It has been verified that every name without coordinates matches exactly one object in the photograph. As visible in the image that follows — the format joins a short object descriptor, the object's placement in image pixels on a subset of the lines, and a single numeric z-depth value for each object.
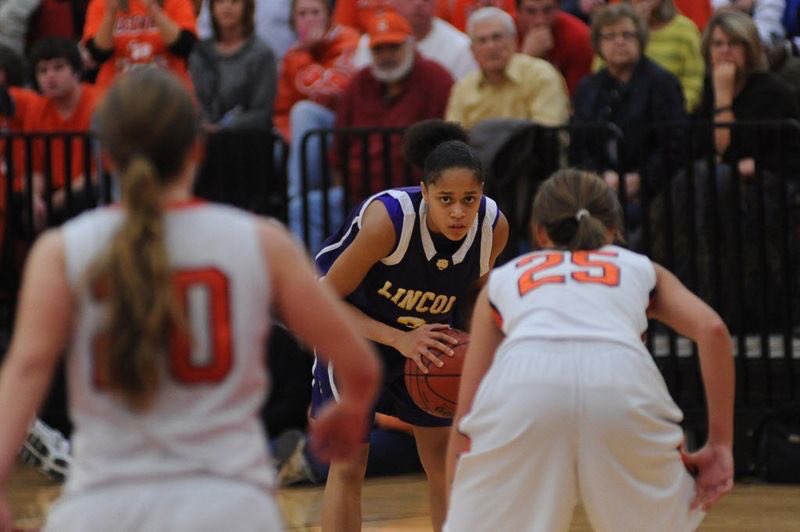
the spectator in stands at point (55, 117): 18.89
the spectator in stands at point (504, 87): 18.37
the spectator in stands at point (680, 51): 18.92
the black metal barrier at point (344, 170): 18.19
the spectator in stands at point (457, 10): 21.22
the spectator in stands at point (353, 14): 21.17
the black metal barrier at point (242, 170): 18.62
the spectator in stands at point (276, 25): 21.55
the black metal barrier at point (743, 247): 17.41
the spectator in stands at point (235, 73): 20.02
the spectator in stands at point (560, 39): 19.89
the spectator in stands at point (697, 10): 20.47
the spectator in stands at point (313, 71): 19.62
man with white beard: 19.97
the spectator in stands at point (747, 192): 17.37
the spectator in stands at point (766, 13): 19.94
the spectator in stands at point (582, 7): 21.00
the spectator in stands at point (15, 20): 22.59
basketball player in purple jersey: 11.62
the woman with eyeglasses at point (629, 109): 17.77
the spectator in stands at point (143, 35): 19.87
